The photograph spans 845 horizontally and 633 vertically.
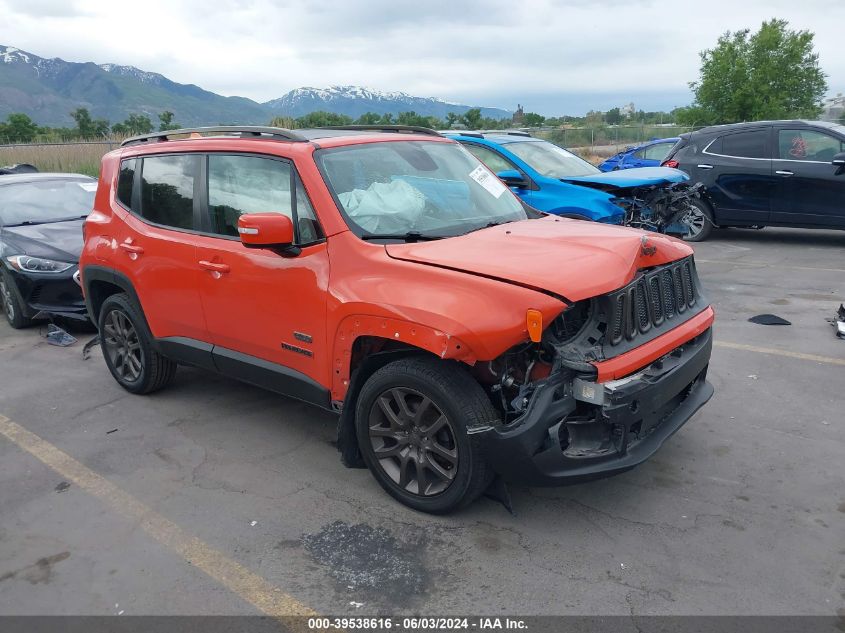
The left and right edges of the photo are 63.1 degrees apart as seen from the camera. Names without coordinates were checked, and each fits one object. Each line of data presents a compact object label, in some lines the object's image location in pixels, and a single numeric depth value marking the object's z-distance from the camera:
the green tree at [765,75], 32.22
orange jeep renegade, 3.08
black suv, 9.66
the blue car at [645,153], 15.80
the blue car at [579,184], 7.74
